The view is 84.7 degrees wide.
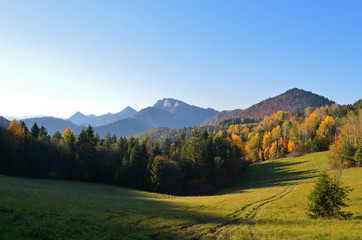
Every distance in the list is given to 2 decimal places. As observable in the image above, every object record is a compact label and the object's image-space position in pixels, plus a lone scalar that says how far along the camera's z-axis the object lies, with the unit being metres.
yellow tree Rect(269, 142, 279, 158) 109.69
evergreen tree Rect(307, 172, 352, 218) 20.29
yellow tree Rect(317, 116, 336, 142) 101.44
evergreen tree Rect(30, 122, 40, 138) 73.19
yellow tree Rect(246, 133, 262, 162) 115.19
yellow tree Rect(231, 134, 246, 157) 92.49
